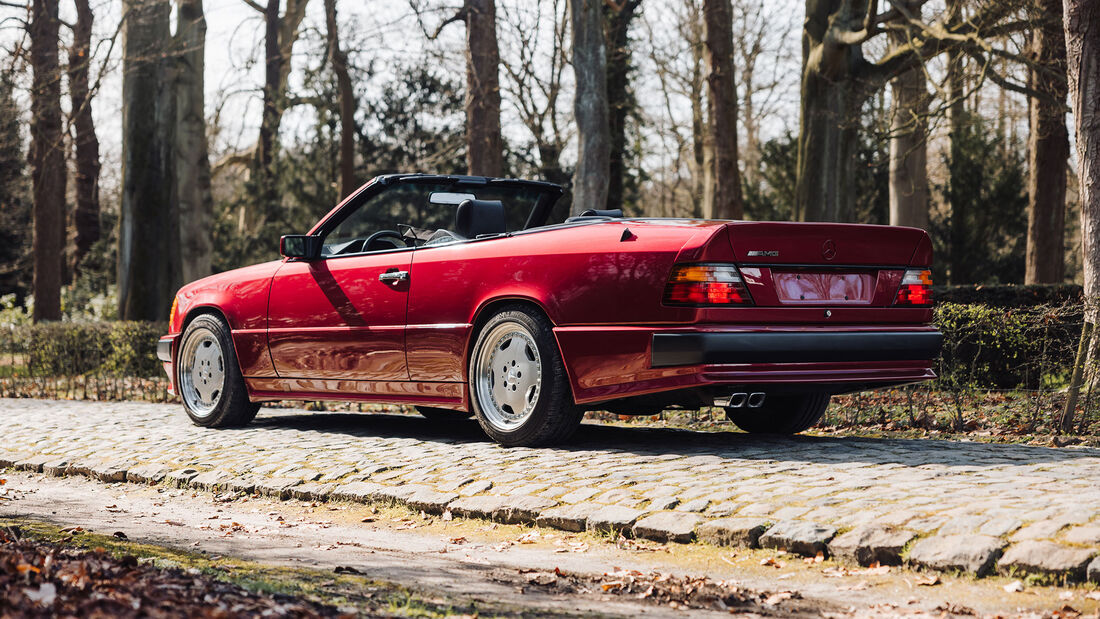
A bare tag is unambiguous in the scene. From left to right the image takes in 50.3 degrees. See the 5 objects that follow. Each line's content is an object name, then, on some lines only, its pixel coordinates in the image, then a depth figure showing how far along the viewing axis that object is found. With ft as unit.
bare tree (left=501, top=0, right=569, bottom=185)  80.02
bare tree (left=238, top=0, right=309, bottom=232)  86.07
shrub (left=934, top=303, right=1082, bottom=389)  27.89
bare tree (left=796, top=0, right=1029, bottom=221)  50.42
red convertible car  20.44
